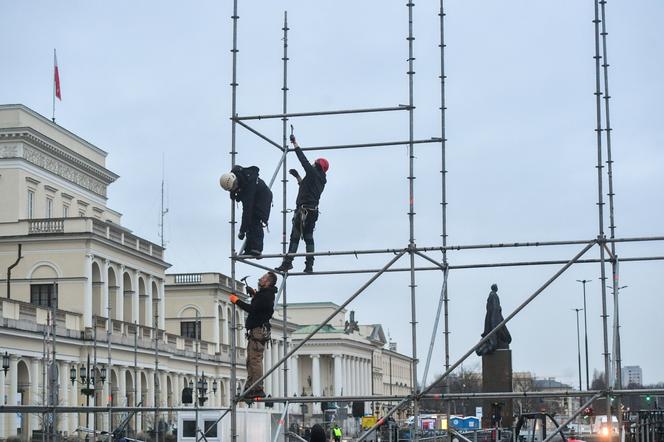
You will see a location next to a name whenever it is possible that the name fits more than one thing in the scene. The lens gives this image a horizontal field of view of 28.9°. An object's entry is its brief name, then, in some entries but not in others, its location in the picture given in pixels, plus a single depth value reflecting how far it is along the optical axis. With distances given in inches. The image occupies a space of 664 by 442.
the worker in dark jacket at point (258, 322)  722.8
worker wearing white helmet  731.4
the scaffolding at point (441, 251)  653.9
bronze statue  1037.8
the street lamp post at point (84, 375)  2351.4
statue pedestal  1070.4
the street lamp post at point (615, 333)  644.1
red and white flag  3282.5
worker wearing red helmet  744.3
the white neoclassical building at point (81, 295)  2453.2
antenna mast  3873.8
